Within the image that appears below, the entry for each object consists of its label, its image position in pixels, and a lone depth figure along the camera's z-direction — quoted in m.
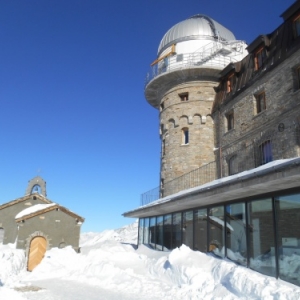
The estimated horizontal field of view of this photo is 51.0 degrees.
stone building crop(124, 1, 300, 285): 8.70
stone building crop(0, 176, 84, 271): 22.66
